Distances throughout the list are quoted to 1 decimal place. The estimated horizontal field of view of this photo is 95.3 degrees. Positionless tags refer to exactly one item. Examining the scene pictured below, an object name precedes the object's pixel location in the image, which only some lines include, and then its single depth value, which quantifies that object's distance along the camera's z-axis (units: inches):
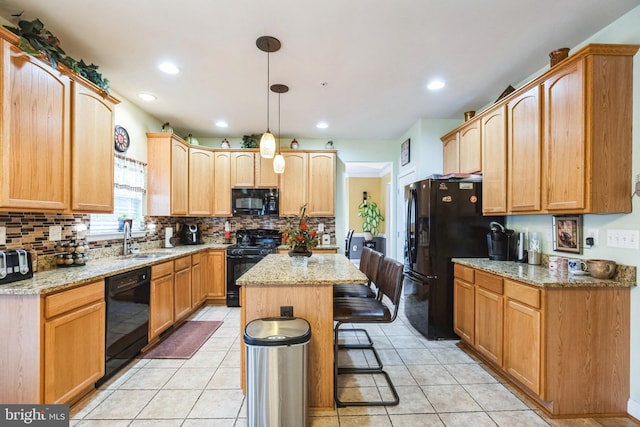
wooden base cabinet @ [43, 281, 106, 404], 68.5
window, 119.8
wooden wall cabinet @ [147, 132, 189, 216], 150.6
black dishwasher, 88.6
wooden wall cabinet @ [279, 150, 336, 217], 179.8
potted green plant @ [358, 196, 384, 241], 316.2
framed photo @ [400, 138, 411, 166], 172.1
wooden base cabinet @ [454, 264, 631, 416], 74.4
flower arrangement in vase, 97.1
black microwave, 180.4
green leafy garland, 70.3
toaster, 70.1
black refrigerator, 119.0
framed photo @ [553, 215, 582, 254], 87.6
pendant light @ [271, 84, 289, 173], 132.6
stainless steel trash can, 62.2
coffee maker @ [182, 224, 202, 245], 178.2
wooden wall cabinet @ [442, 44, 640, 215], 74.1
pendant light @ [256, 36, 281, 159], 85.9
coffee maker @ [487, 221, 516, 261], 108.8
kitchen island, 77.1
